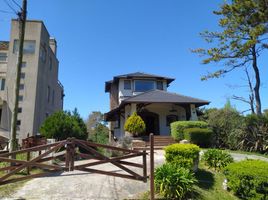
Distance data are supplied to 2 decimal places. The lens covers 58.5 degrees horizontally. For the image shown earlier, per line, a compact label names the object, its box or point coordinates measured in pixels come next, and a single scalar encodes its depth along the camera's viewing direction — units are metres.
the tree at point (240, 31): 15.13
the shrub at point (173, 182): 6.96
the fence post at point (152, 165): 6.14
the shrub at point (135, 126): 17.38
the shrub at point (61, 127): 14.84
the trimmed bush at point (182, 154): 8.65
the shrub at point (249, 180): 7.29
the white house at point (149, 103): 19.09
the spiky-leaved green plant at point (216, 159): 10.05
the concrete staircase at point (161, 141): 16.45
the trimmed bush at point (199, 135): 15.14
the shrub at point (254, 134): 14.56
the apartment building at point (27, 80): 22.75
